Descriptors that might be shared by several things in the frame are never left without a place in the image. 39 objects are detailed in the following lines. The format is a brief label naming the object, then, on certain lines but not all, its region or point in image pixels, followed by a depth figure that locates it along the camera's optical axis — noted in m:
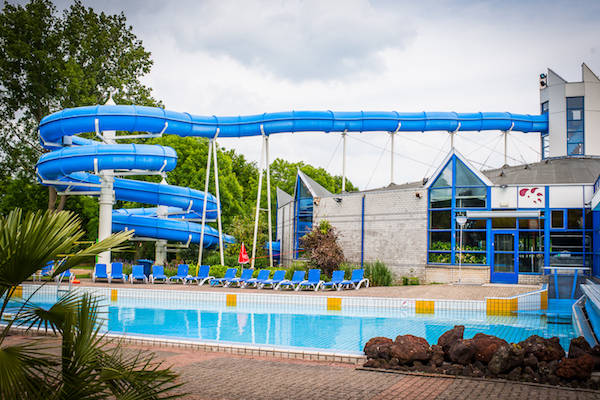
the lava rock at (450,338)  6.87
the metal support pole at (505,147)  24.34
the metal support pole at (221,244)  21.56
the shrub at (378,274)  18.55
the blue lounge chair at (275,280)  17.81
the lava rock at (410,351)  6.55
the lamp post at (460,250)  16.77
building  18.02
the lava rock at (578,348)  6.13
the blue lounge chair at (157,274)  20.12
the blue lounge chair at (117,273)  19.72
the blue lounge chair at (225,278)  19.11
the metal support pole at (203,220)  21.35
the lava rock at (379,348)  6.84
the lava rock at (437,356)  6.47
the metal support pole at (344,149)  23.52
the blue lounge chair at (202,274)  19.80
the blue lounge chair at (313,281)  17.33
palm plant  3.00
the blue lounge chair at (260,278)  18.11
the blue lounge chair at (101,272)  19.73
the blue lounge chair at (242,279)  18.69
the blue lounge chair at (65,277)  18.43
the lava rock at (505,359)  5.98
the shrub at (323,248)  18.62
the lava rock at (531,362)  5.99
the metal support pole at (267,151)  22.27
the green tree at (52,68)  28.36
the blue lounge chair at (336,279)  17.38
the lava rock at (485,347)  6.25
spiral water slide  19.22
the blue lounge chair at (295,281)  17.52
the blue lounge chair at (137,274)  19.89
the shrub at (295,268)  19.27
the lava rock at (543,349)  6.17
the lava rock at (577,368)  5.59
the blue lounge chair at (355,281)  17.48
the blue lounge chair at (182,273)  19.95
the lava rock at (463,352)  6.38
